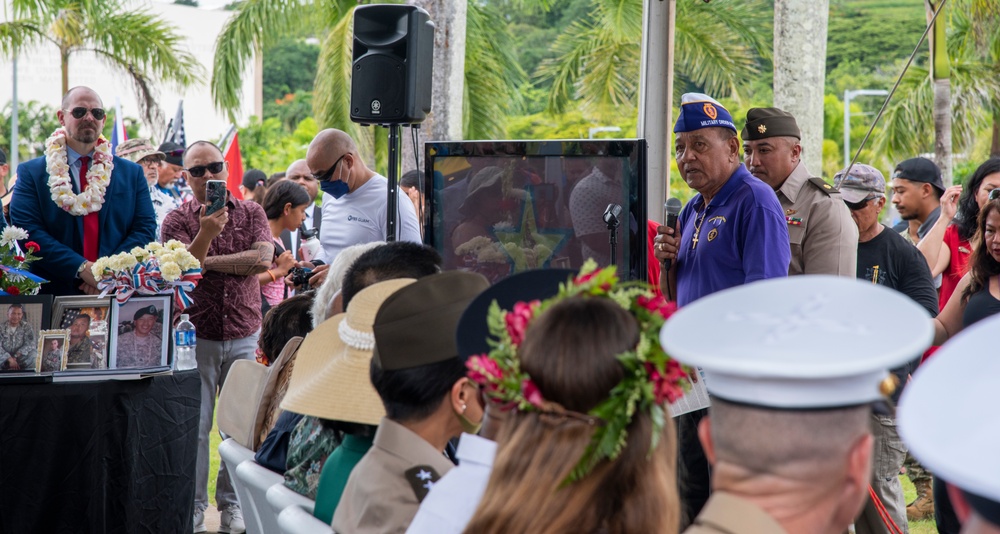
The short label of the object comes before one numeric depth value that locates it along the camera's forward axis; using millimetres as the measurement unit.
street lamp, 34688
